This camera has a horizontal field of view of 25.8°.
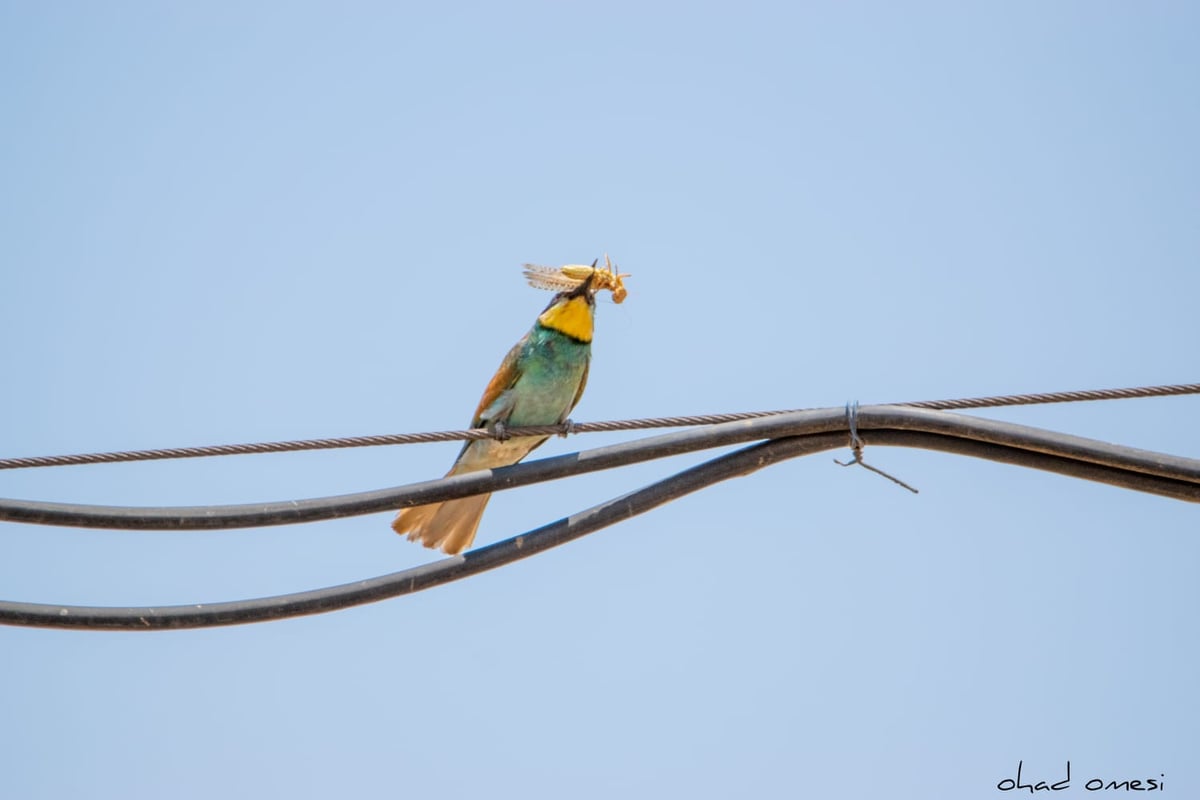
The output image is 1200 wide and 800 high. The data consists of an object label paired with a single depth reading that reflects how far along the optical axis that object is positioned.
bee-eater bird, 10.84
